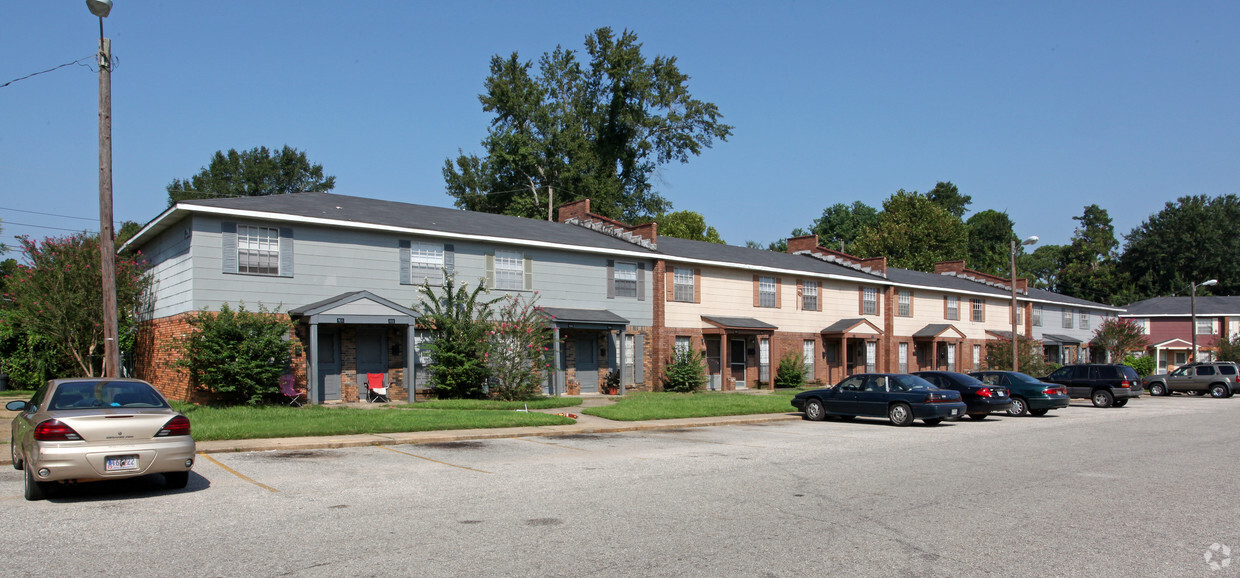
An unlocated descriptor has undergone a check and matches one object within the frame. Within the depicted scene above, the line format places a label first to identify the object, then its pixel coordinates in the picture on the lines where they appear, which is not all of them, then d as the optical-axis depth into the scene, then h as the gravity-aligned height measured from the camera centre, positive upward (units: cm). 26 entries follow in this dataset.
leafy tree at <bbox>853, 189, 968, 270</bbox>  7194 +723
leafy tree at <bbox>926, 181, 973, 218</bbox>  9494 +1379
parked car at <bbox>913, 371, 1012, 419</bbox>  2262 -209
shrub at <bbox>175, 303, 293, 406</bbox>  2047 -63
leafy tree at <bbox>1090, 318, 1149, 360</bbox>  5428 -141
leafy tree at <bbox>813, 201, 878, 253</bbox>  9388 +1121
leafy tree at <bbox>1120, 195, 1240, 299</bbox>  8269 +679
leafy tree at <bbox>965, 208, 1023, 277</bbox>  9082 +925
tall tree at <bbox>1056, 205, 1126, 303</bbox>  8388 +483
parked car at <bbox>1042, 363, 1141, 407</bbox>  2955 -239
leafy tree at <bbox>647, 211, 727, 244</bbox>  6525 +765
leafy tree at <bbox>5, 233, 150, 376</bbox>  2381 +112
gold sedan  920 -120
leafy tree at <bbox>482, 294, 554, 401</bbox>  2433 -94
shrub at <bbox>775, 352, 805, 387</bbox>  3609 -226
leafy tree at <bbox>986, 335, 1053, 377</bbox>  4250 -209
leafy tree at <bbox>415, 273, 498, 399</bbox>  2412 -56
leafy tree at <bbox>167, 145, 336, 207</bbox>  7012 +1291
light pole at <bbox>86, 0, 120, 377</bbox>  1574 +202
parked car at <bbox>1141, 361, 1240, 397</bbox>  3688 -291
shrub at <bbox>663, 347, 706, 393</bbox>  3130 -193
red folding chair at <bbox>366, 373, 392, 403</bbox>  2388 -178
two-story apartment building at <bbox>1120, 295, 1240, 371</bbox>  6322 -72
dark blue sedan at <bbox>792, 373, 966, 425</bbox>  2023 -202
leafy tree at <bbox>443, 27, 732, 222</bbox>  5419 +1262
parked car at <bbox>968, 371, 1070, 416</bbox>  2448 -223
